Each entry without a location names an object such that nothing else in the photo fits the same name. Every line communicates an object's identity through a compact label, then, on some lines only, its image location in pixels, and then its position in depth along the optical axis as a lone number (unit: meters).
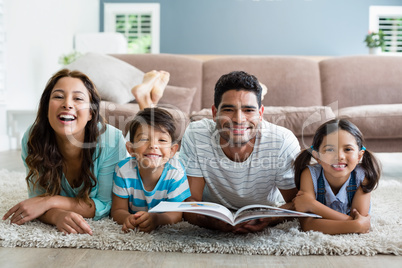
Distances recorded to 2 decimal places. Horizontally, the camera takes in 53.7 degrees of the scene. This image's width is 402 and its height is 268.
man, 1.42
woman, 1.39
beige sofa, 3.07
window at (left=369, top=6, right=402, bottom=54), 7.14
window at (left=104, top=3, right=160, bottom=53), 7.35
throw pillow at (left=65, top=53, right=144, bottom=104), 2.89
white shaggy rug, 1.11
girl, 1.33
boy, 1.40
